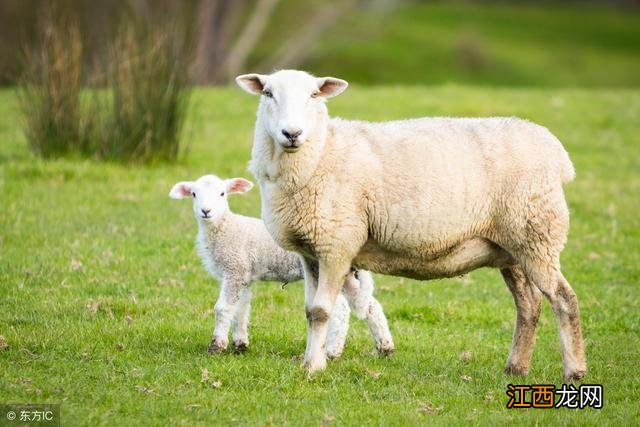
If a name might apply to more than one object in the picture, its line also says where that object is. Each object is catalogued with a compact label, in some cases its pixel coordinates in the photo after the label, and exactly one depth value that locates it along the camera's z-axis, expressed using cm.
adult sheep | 1438
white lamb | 1583
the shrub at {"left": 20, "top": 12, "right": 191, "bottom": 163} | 2831
